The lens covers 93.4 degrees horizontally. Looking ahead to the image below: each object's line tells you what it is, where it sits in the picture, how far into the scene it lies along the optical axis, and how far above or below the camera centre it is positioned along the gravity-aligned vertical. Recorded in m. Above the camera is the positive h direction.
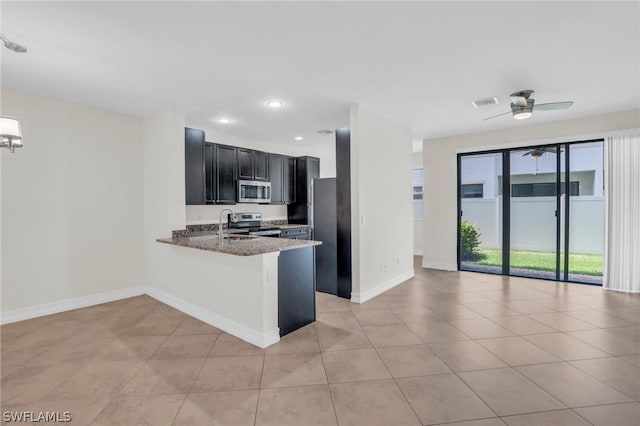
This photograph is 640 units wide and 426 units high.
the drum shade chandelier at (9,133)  2.39 +0.62
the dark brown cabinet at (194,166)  4.50 +0.65
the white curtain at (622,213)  4.30 -0.09
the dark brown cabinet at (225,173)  4.97 +0.61
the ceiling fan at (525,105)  3.45 +1.21
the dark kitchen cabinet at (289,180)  6.22 +0.59
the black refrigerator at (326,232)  4.48 -0.35
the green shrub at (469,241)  5.88 -0.66
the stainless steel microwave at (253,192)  5.31 +0.31
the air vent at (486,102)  3.80 +1.37
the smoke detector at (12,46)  2.31 +1.31
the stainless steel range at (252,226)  5.20 -0.31
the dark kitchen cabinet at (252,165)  5.38 +0.82
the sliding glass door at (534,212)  4.83 -0.08
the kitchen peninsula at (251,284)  2.85 -0.79
